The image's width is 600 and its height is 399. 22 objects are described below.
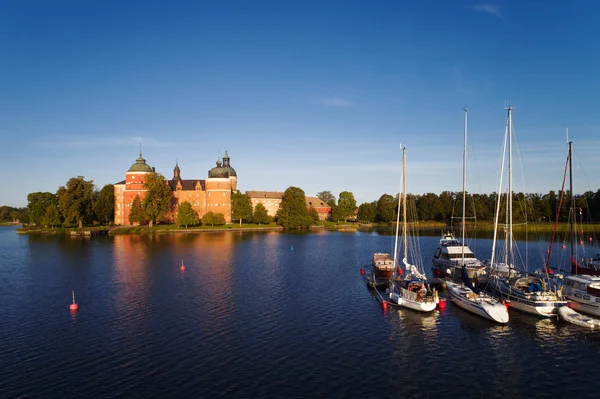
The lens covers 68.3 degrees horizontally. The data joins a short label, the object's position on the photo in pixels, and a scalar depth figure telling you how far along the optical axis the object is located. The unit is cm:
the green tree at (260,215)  15438
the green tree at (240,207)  15438
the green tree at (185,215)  13288
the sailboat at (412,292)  3553
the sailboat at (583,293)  3328
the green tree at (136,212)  13054
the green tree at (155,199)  12888
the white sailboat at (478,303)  3259
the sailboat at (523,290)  3353
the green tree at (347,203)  18475
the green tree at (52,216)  13475
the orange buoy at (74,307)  3738
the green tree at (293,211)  15000
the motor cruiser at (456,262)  4616
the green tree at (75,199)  13025
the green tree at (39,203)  14488
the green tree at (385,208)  17275
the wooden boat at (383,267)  4797
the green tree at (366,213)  17775
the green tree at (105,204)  14738
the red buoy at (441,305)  3680
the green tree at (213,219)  13988
